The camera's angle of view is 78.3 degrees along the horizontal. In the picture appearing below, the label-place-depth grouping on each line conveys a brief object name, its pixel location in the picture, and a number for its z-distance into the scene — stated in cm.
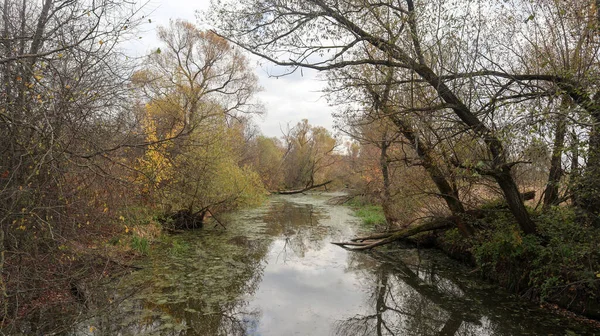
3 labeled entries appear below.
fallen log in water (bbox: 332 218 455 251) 1001
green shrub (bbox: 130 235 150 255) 951
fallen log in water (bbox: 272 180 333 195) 3378
